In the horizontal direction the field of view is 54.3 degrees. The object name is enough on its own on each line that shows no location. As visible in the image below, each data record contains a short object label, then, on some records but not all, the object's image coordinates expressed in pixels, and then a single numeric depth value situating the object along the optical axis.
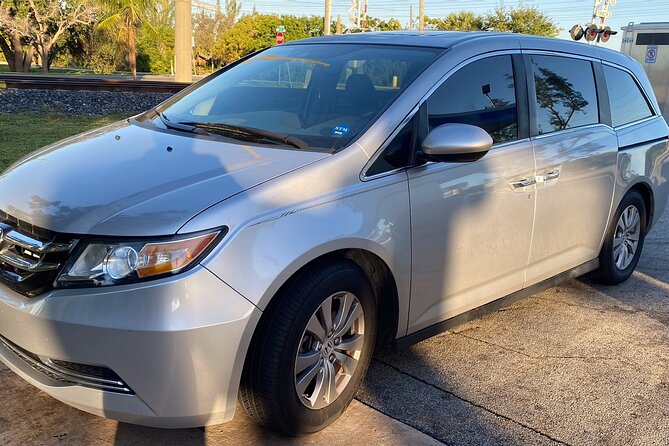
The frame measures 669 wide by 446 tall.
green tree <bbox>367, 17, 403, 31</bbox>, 48.62
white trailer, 19.09
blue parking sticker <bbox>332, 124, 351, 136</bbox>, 3.13
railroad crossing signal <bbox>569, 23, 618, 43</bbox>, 23.03
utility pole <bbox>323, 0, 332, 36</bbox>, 24.58
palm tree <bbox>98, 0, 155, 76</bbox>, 34.22
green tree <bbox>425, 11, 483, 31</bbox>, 52.16
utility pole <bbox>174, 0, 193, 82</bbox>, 16.17
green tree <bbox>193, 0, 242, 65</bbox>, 61.49
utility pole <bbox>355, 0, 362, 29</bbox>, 35.81
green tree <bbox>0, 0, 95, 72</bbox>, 38.25
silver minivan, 2.41
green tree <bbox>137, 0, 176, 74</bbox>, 52.56
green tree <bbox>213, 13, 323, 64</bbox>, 58.78
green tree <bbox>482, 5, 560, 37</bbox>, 51.06
